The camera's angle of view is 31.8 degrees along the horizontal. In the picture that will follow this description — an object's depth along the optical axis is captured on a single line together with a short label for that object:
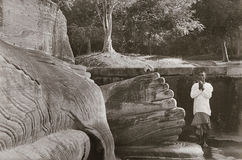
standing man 6.20
